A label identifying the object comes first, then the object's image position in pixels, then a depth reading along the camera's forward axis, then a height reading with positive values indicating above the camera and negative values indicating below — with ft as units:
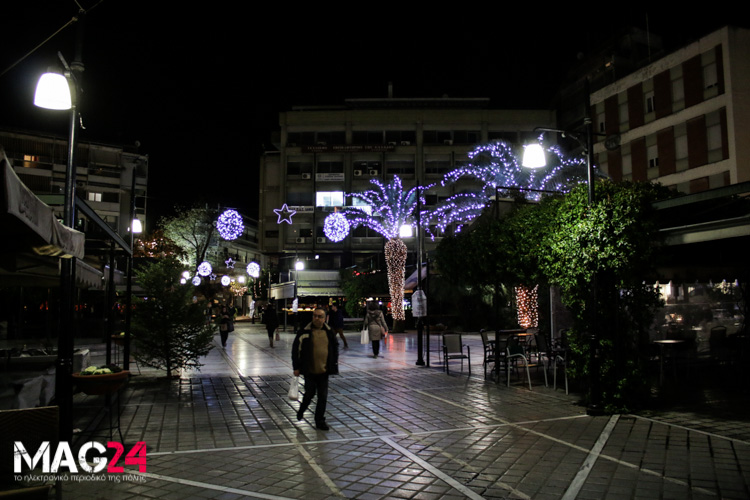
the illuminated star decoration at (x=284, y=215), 143.81 +22.88
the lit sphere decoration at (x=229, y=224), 67.97 +9.15
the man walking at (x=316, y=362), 23.82 -3.02
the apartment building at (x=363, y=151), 160.56 +43.68
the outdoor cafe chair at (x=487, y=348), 37.88 -4.01
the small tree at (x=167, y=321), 37.81 -1.83
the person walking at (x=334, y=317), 51.21 -2.13
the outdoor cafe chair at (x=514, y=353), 34.88 -3.93
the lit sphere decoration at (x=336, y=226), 79.66 +10.36
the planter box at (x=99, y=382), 19.66 -3.21
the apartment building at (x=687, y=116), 84.07 +31.30
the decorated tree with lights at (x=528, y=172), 81.41 +19.28
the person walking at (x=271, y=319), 67.19 -3.03
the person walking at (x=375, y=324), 53.62 -2.97
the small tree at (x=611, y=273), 25.79 +1.04
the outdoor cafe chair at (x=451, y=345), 41.24 -3.94
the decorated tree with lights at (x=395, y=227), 87.97 +11.37
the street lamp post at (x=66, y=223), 19.79 +2.78
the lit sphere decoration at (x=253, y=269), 97.60 +4.86
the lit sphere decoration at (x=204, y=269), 95.71 +4.82
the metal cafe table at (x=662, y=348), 34.27 -3.74
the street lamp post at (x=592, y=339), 26.43 -2.34
